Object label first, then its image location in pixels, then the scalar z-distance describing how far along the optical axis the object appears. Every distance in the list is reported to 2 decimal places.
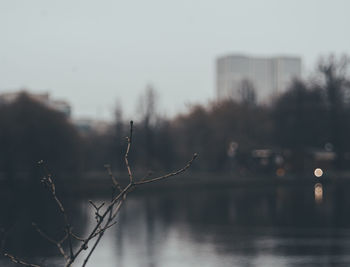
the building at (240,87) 90.19
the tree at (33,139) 48.78
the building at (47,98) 156.44
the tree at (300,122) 70.56
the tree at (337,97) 67.94
